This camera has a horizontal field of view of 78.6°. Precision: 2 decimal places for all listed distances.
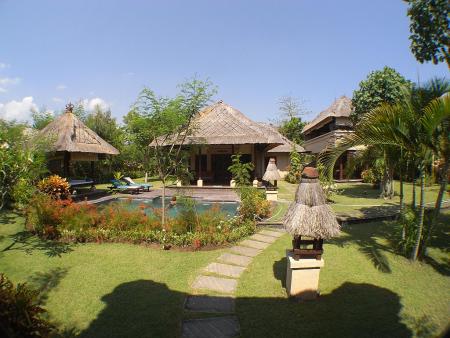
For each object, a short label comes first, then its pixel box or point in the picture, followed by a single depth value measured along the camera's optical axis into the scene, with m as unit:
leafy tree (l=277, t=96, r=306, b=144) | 36.59
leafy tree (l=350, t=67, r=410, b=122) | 13.90
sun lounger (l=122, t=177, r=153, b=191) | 18.05
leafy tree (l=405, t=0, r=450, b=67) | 6.81
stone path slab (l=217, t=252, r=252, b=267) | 6.77
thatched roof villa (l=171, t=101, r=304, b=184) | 17.47
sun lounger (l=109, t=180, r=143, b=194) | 17.55
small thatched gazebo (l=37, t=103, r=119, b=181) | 15.39
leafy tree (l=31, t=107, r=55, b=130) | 30.81
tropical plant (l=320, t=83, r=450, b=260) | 5.73
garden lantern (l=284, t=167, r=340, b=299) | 4.96
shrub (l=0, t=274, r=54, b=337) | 2.93
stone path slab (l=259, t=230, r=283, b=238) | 8.85
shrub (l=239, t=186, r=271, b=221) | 9.73
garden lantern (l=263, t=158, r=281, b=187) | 14.85
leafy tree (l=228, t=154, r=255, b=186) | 14.48
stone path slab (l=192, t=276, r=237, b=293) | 5.55
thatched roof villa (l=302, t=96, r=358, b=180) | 21.42
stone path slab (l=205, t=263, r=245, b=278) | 6.19
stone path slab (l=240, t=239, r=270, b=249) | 7.89
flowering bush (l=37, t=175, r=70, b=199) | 12.52
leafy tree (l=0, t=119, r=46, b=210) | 6.40
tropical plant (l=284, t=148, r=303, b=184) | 23.44
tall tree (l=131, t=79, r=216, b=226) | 8.59
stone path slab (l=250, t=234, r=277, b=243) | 8.39
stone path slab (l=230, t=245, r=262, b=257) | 7.33
